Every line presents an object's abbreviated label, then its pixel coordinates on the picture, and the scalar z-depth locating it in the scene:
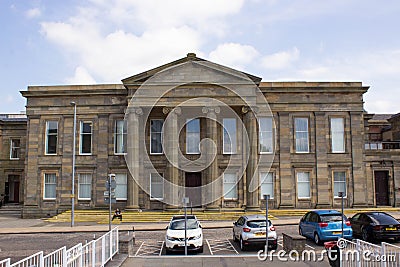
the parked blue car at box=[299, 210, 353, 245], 18.94
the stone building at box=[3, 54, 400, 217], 37.12
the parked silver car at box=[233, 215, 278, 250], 18.08
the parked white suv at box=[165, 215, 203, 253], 17.41
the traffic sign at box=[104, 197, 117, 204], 19.36
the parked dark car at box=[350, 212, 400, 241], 19.11
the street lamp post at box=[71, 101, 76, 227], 30.53
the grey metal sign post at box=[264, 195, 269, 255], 17.20
